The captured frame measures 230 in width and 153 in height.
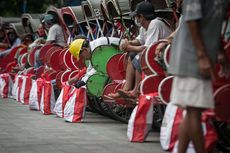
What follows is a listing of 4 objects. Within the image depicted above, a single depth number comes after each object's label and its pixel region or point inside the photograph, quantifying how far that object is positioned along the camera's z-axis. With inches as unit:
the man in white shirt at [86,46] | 519.2
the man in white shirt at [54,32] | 688.7
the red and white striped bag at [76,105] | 507.9
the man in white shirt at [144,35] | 427.5
